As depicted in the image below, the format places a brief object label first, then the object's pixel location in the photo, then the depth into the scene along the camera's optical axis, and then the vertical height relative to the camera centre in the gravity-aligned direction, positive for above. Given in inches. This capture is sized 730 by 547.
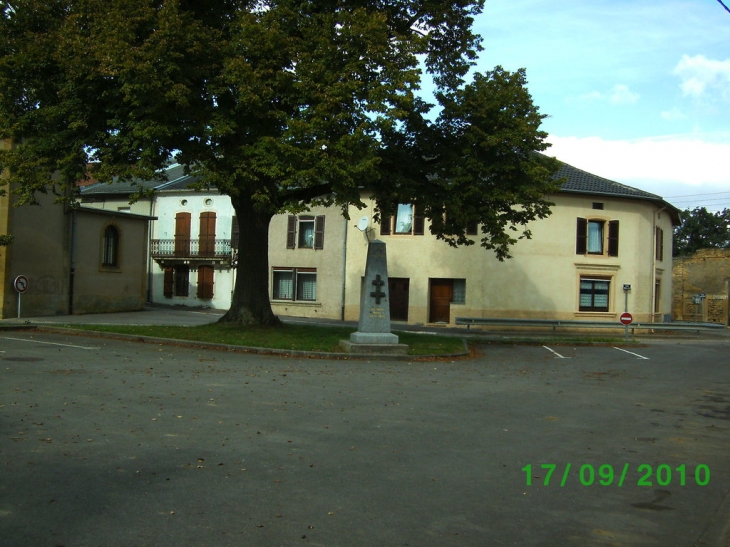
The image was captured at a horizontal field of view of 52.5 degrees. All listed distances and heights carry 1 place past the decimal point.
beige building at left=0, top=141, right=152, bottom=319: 1117.7 +34.2
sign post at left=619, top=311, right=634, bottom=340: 1134.1 -33.1
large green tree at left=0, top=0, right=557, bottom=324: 689.0 +182.5
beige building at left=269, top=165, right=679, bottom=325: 1451.8 +54.7
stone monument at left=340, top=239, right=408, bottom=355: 756.6 -26.9
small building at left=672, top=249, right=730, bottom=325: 2006.6 +38.4
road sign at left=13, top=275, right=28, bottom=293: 1053.2 -7.1
